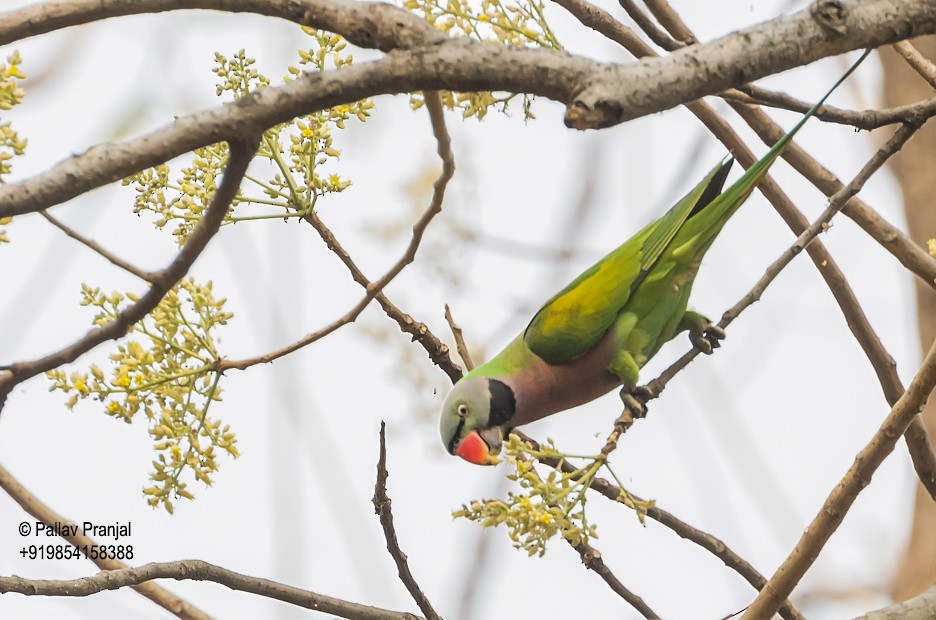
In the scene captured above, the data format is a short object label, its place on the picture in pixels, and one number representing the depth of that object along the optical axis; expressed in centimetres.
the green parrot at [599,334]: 550
